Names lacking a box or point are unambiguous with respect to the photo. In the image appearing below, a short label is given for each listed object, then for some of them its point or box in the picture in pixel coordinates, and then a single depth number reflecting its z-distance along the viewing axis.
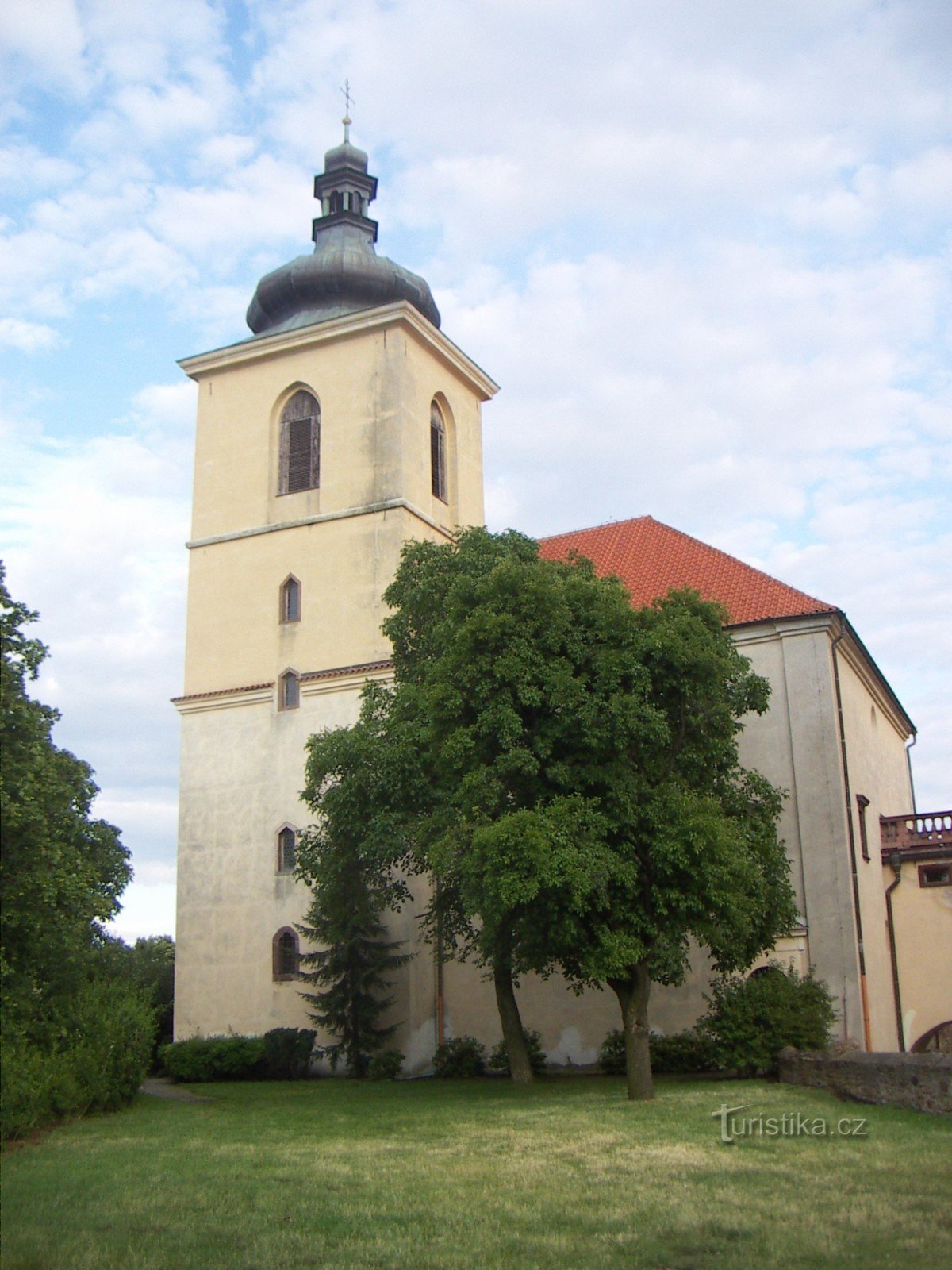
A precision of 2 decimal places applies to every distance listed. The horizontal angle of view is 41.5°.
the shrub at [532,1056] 25.08
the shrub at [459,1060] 25.28
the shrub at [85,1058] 14.77
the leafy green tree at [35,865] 14.96
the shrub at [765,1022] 19.73
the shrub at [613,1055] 24.12
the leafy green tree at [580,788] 17.27
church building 25.28
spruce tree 25.27
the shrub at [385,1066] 25.25
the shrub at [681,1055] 23.19
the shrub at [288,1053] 25.81
